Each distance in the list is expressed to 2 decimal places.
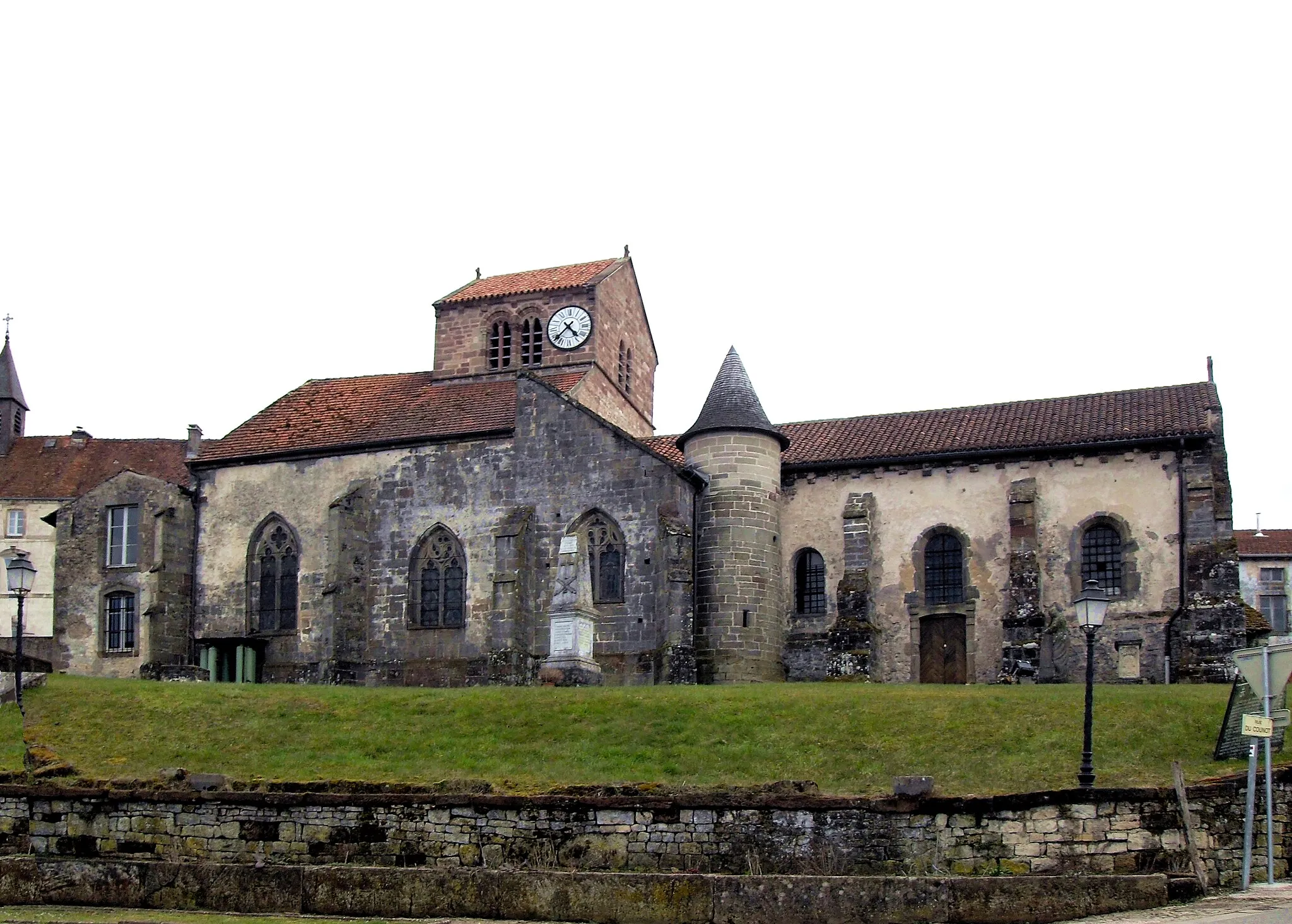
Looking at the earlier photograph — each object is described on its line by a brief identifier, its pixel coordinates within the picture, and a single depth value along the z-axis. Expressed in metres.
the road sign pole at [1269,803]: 19.00
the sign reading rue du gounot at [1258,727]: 18.94
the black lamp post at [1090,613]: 22.22
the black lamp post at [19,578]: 30.36
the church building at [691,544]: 37.66
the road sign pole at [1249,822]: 18.88
